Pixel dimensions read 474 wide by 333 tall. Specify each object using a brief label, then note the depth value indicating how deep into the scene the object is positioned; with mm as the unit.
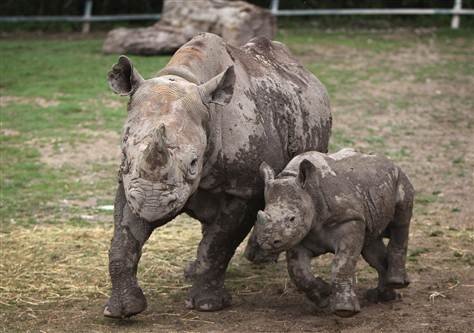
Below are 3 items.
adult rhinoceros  12555
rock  35281
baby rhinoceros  13289
